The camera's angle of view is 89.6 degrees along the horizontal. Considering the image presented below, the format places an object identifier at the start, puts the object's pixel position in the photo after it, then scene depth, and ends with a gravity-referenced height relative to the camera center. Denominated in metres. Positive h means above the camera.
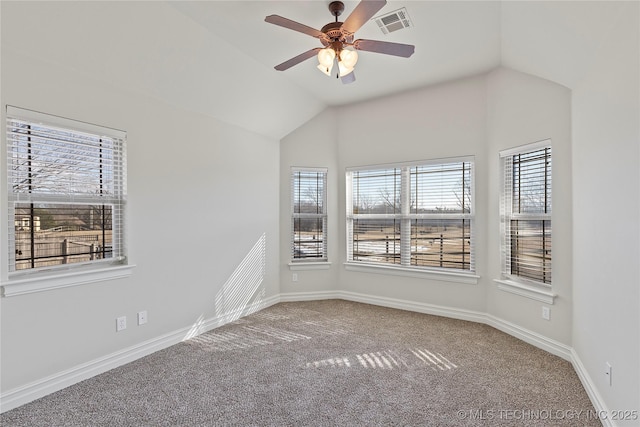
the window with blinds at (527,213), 3.20 +0.01
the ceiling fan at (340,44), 2.22 +1.29
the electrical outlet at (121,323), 2.82 -0.97
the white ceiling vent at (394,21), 2.66 +1.65
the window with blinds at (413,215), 4.13 -0.02
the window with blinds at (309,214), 4.93 -0.01
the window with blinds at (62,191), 2.28 +0.17
